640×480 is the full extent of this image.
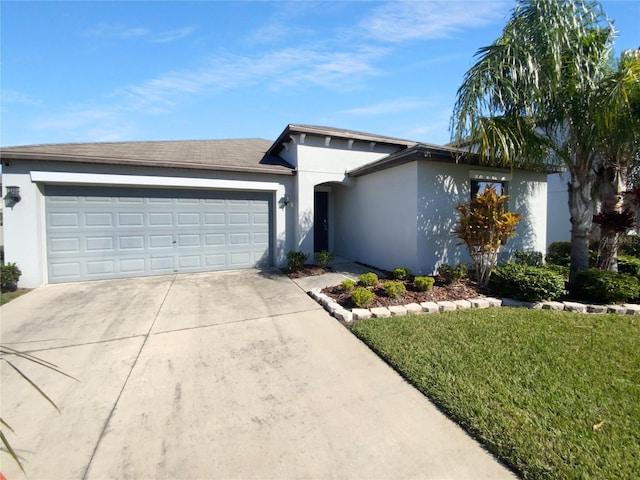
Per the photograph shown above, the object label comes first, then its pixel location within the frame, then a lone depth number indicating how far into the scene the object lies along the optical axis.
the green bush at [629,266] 7.09
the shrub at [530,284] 5.89
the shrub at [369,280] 6.79
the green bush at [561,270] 7.70
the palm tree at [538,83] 6.08
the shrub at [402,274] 7.59
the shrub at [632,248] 9.90
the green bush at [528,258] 9.09
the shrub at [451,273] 7.10
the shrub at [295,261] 9.02
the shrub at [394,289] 6.10
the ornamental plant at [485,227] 6.54
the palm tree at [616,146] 5.66
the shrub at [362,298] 5.68
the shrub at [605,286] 5.79
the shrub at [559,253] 9.68
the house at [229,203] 7.76
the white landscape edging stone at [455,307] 5.38
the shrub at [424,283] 6.46
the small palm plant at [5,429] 1.22
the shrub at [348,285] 6.52
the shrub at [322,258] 9.23
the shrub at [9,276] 7.02
